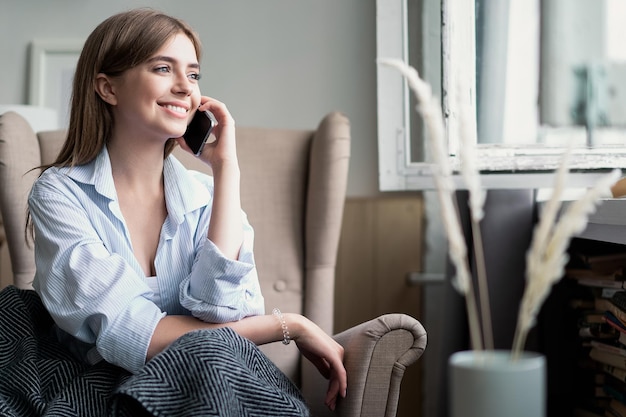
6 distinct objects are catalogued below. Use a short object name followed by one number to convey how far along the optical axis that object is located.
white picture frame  2.66
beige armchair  1.94
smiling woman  1.41
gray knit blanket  1.17
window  2.33
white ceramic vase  0.72
